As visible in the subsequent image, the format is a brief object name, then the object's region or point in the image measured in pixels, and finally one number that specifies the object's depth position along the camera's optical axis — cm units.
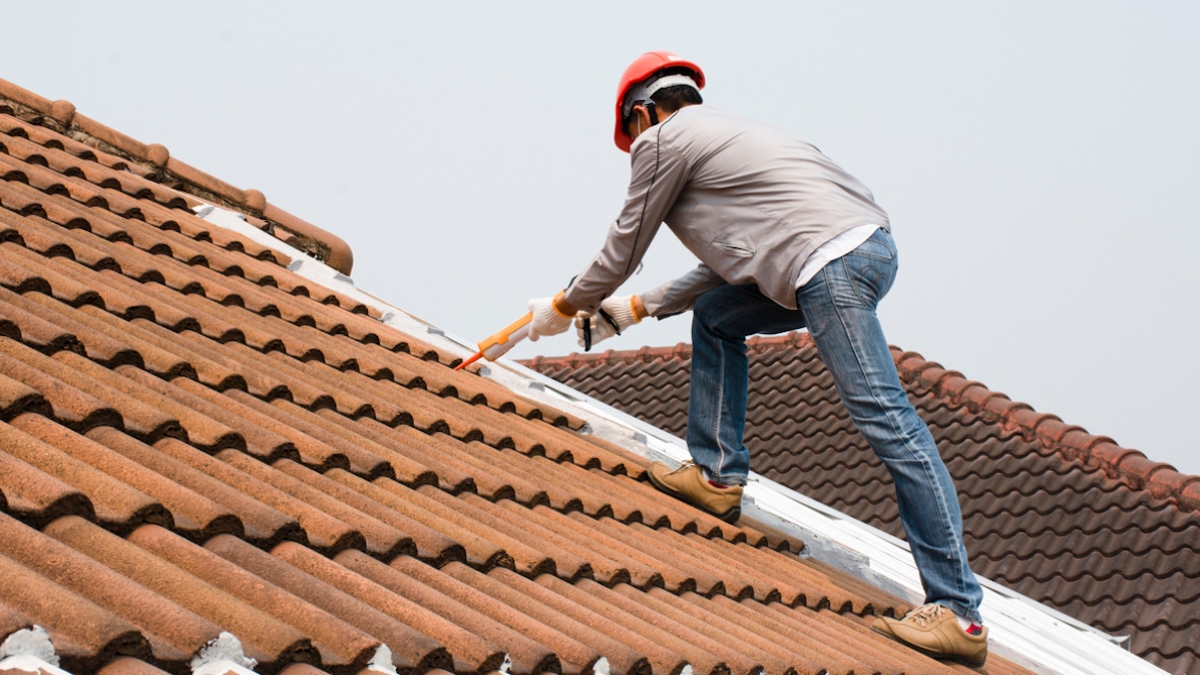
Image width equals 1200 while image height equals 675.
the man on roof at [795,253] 846
